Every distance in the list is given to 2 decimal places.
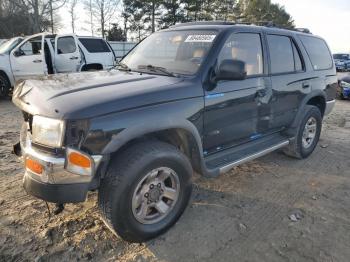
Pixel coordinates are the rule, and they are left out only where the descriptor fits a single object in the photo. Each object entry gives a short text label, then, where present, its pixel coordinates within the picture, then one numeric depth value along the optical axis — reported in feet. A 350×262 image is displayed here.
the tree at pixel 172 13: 124.67
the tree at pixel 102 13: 124.16
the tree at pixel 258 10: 160.15
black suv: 8.45
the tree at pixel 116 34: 123.75
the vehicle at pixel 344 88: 38.50
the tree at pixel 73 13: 127.37
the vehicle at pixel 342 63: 97.35
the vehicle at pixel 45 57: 33.24
